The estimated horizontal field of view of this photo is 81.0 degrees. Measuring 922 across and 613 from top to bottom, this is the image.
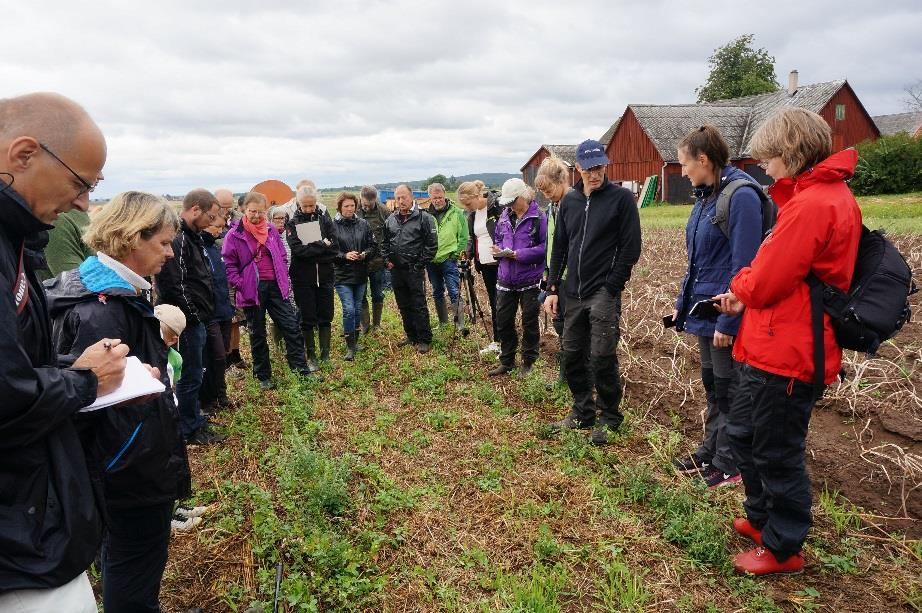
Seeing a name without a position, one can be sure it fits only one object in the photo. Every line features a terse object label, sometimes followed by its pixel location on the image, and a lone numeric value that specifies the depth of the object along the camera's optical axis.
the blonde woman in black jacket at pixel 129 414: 2.12
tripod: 7.98
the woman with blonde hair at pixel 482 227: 7.27
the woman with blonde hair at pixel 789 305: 2.61
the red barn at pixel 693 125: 36.03
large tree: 55.94
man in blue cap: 4.47
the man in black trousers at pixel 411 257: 7.85
